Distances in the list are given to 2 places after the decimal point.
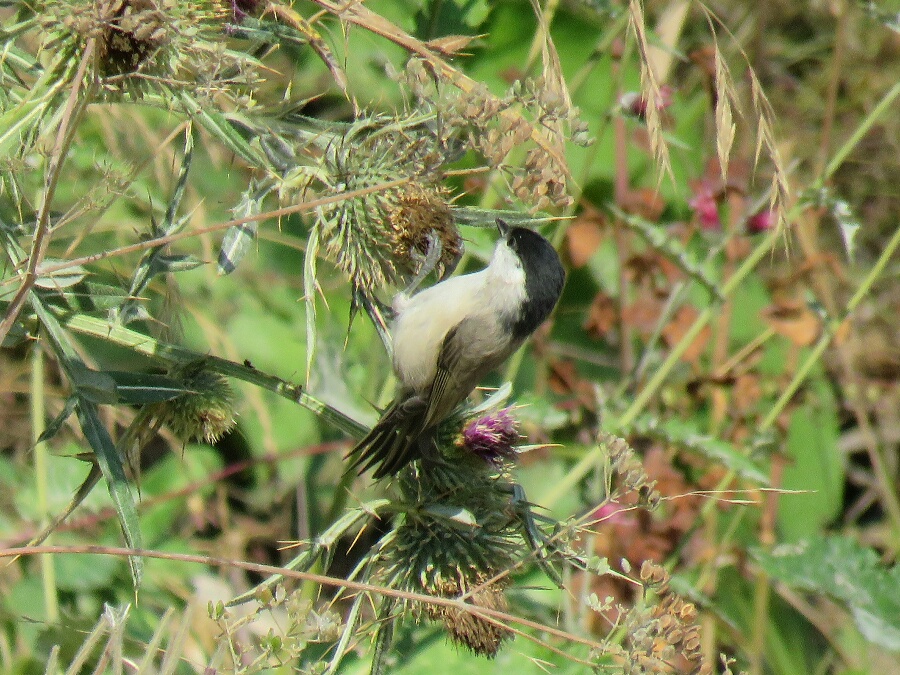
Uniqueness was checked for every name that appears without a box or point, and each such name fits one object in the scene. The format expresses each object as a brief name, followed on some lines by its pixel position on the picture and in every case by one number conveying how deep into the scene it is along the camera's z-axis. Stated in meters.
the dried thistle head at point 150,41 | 3.64
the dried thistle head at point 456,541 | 4.60
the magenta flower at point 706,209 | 8.67
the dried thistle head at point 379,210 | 4.84
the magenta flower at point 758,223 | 8.34
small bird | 6.34
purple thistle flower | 5.13
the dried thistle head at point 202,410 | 4.62
